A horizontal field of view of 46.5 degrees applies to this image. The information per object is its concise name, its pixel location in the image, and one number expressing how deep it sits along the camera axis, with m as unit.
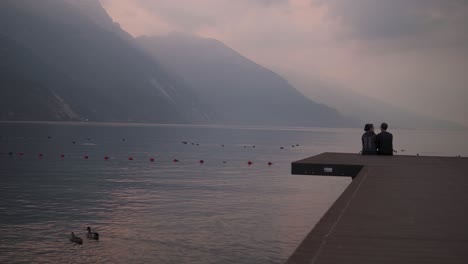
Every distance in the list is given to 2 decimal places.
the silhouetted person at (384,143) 36.00
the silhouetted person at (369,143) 36.40
